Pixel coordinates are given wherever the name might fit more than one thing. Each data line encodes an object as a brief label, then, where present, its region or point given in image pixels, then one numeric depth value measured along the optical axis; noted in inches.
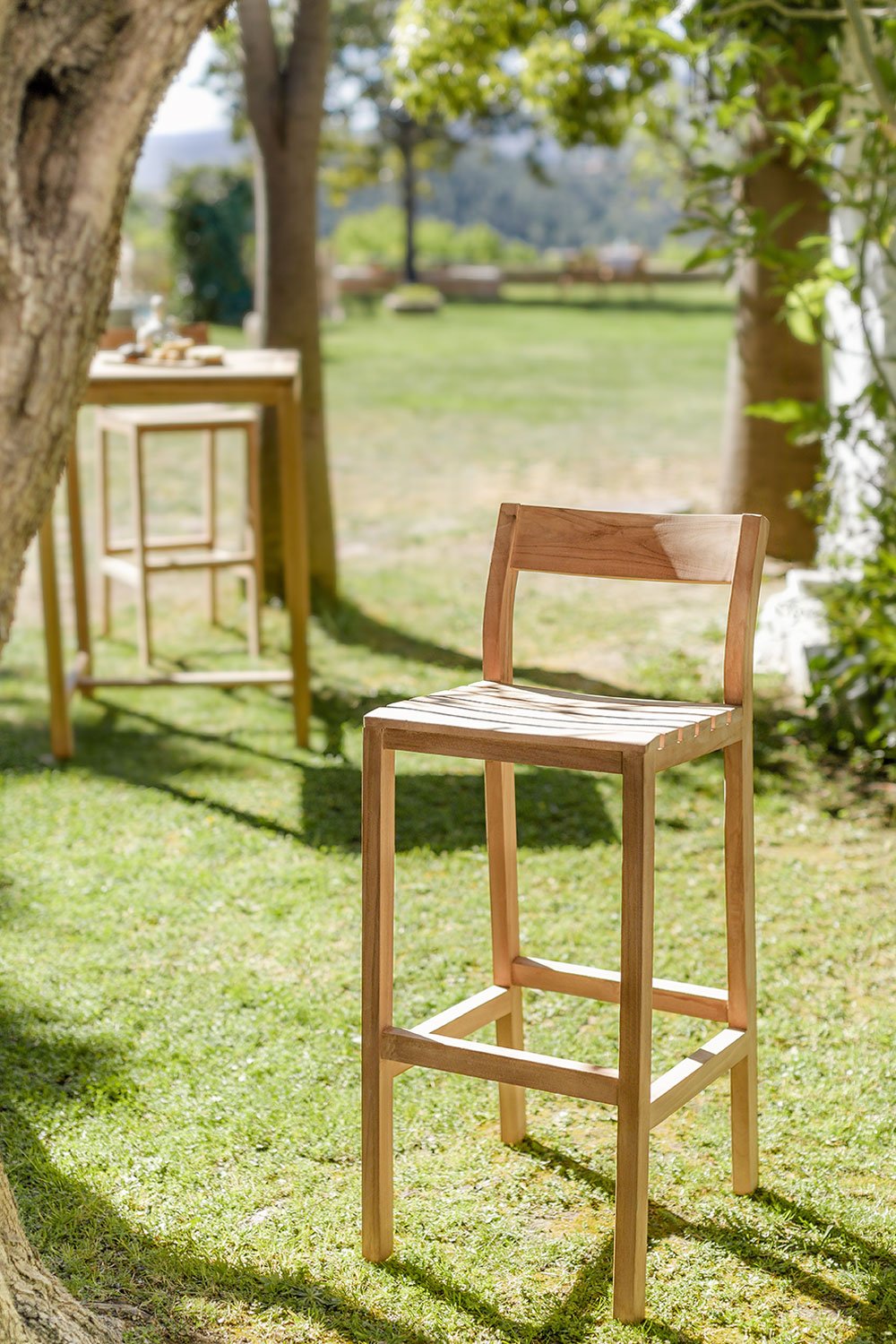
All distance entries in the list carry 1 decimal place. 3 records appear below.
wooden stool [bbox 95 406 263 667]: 204.8
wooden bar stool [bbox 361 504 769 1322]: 78.5
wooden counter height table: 171.2
